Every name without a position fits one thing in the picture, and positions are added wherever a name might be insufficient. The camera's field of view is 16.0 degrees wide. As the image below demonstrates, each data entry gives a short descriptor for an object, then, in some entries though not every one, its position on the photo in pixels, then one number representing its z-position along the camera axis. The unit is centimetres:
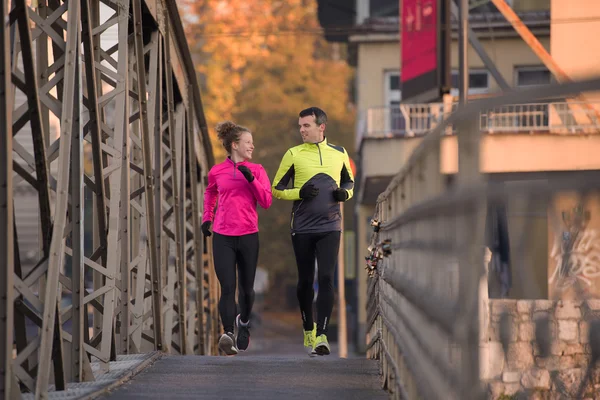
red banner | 4272
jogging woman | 1577
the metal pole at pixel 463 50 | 2878
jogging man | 1513
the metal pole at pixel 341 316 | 5063
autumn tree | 7443
